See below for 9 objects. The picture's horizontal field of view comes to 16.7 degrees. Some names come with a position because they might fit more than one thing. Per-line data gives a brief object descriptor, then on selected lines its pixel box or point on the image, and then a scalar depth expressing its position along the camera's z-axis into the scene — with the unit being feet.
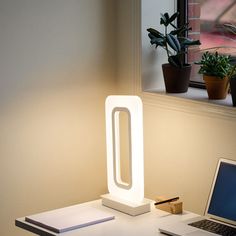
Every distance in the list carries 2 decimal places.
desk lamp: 10.45
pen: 10.69
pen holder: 10.60
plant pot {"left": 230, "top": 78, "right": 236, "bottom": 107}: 10.49
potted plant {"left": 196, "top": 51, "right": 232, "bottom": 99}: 11.00
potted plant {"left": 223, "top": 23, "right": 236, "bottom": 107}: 10.50
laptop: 9.65
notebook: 9.99
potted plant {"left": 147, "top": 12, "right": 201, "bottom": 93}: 11.63
